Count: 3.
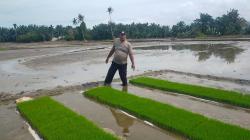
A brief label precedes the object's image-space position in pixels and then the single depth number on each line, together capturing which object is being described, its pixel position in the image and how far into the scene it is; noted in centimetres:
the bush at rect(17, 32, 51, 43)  7950
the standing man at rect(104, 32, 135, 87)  977
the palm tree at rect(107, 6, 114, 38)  8294
